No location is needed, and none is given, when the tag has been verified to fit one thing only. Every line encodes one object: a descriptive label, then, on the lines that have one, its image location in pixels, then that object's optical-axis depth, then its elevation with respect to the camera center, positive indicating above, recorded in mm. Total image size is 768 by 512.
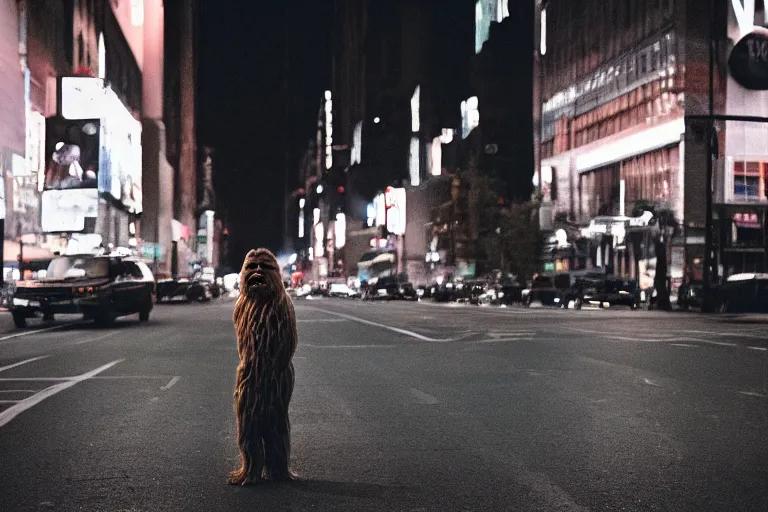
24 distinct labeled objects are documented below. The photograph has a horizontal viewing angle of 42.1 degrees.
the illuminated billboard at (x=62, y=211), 61656 +3975
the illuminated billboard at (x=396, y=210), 123812 +8137
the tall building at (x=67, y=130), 58938 +9276
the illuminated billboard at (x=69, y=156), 62344 +7552
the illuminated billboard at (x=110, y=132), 63156 +10337
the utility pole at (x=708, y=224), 36938 +1897
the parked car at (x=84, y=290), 24922 -376
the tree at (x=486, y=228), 68000 +3627
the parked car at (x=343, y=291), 91875 -1509
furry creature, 5824 -456
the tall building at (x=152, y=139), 102338 +15440
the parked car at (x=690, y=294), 40094 -779
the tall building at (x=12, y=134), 50750 +7291
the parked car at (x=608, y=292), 43062 -743
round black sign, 55844 +11832
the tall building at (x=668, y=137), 54969 +8236
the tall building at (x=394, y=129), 124688 +21555
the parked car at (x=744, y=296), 38094 -796
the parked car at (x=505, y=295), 53469 -1062
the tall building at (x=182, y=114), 135488 +24289
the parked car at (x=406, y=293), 71500 -1278
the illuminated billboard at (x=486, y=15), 101875 +26959
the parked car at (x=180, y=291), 57769 -919
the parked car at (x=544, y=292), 48278 -835
